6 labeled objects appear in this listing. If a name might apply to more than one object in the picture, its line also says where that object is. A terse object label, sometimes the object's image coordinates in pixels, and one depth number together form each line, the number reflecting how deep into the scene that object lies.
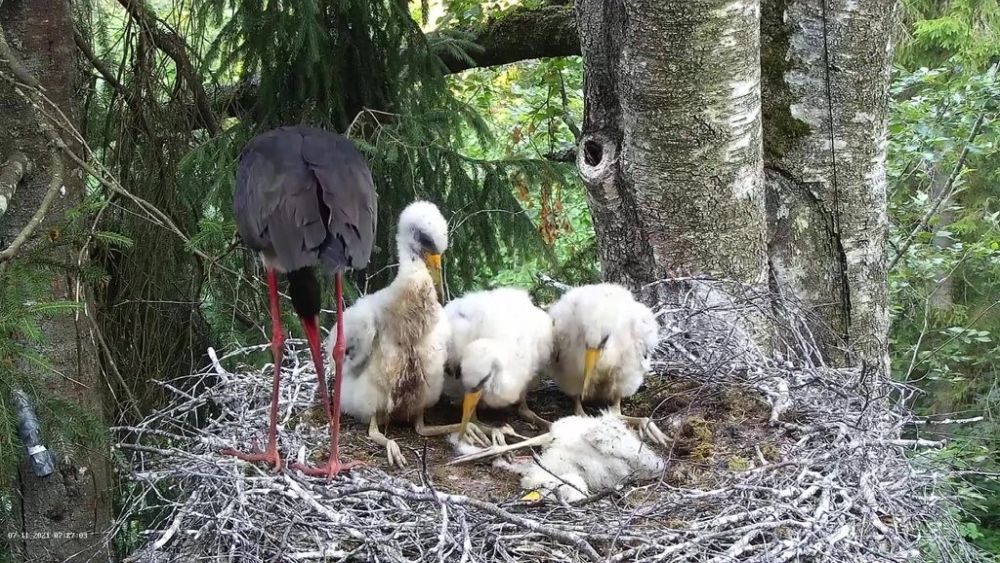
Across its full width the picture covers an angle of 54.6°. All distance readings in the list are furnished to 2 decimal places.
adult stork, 2.60
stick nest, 2.42
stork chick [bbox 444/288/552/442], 3.34
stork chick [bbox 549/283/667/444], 3.38
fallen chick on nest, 3.03
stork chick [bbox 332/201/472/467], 3.31
